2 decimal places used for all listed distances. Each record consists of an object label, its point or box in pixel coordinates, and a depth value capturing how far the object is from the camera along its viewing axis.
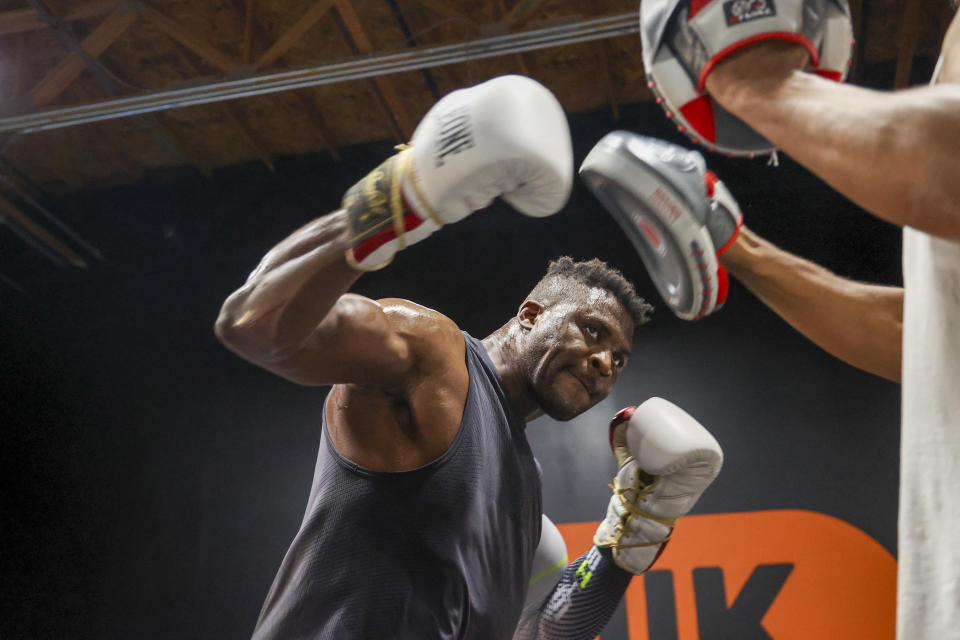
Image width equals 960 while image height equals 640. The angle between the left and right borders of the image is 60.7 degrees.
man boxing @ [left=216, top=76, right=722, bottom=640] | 1.28
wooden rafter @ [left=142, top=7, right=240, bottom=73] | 3.98
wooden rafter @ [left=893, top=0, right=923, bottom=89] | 3.78
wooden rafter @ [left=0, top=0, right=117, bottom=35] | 4.01
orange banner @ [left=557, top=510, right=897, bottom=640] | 3.32
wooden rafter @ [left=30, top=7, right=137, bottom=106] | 4.02
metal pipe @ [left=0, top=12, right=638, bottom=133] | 3.71
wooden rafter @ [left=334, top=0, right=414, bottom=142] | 3.90
